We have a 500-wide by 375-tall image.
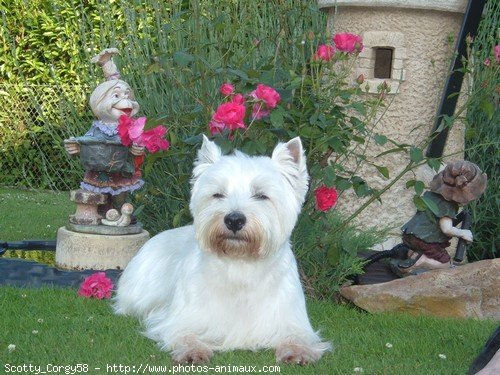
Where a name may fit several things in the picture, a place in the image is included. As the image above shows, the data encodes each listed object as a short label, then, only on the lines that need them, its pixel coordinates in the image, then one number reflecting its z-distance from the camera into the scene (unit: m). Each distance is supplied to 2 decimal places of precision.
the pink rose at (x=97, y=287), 5.18
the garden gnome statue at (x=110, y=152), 5.68
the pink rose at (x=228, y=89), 4.82
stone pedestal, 5.71
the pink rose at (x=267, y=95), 4.68
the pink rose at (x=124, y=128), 5.29
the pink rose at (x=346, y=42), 4.89
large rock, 5.15
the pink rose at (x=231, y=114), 4.59
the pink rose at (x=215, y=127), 4.81
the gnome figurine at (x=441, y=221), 5.74
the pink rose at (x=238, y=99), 4.67
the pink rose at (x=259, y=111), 4.87
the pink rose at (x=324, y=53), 4.94
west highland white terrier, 3.81
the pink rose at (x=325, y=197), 4.98
